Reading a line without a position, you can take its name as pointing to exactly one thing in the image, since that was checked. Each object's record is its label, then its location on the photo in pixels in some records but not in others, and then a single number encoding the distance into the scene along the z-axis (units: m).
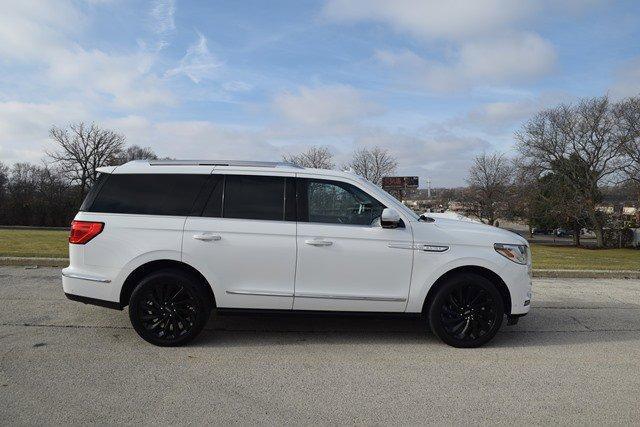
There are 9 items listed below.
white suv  4.83
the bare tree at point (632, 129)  43.06
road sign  38.91
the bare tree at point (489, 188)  61.39
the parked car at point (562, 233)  77.56
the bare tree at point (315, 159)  50.75
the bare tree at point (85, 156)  66.81
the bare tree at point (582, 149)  46.34
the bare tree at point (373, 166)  53.28
